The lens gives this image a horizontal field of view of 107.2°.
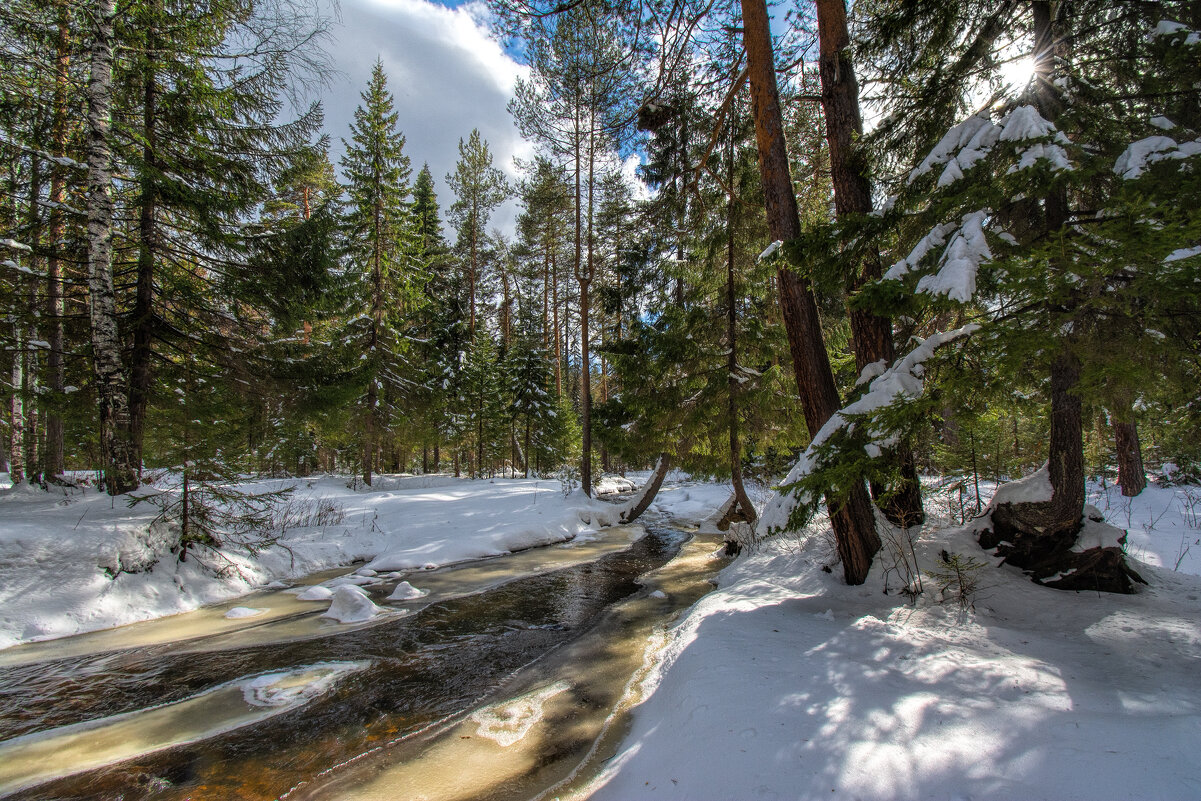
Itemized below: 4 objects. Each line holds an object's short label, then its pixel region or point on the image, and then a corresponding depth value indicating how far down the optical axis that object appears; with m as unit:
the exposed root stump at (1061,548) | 4.02
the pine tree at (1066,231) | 2.47
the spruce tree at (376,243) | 15.55
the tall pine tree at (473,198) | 21.55
